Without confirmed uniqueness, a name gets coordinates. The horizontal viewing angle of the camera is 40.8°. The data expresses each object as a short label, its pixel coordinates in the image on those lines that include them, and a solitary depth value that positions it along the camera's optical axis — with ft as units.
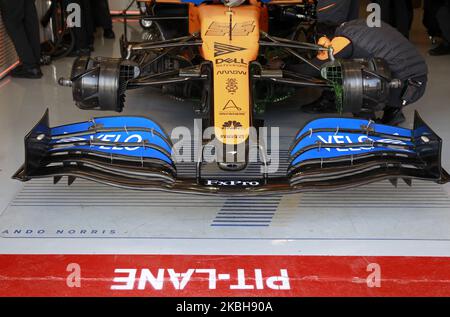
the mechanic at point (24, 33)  19.12
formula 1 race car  10.38
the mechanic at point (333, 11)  15.49
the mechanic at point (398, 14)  23.30
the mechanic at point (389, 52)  13.97
